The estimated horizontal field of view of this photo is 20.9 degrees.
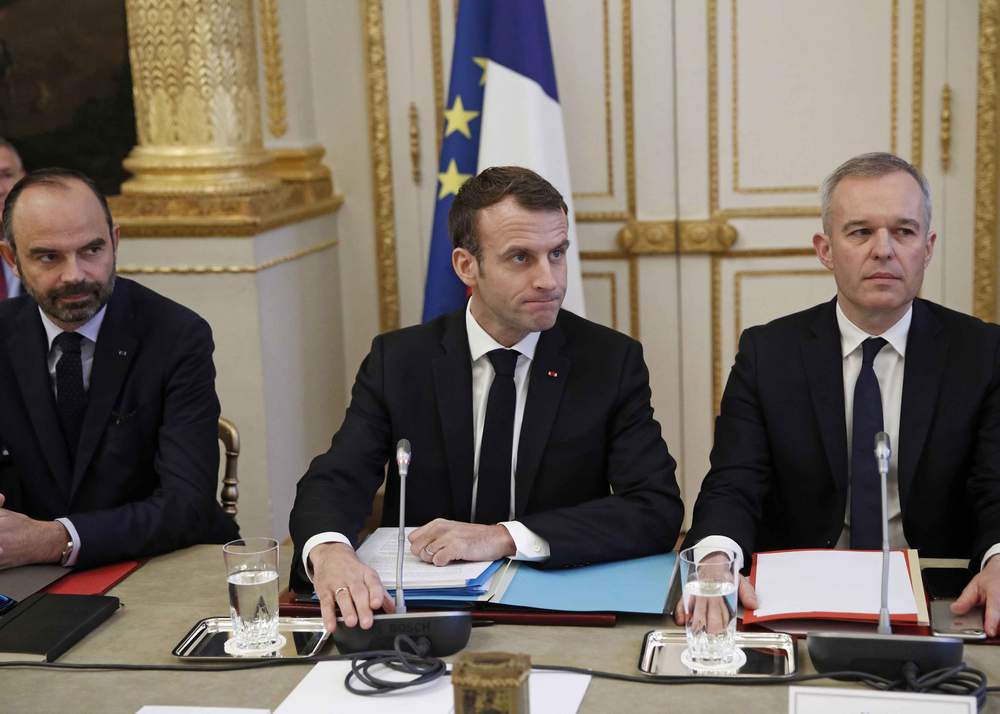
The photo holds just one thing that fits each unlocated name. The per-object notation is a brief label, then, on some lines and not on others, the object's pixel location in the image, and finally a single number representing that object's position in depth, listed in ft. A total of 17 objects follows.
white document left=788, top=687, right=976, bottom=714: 9.15
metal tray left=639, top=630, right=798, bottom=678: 9.61
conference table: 9.43
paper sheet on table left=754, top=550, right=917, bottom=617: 9.96
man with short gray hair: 11.26
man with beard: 11.73
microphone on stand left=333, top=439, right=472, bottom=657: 9.78
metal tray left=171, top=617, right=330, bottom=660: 9.93
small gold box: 8.79
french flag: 17.23
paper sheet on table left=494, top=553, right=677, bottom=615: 10.18
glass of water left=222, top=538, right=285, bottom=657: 9.97
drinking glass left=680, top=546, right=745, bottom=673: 9.67
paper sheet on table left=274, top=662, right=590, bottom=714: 9.42
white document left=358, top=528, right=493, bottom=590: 10.26
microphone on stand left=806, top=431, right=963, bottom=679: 9.36
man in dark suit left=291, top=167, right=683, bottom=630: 11.42
